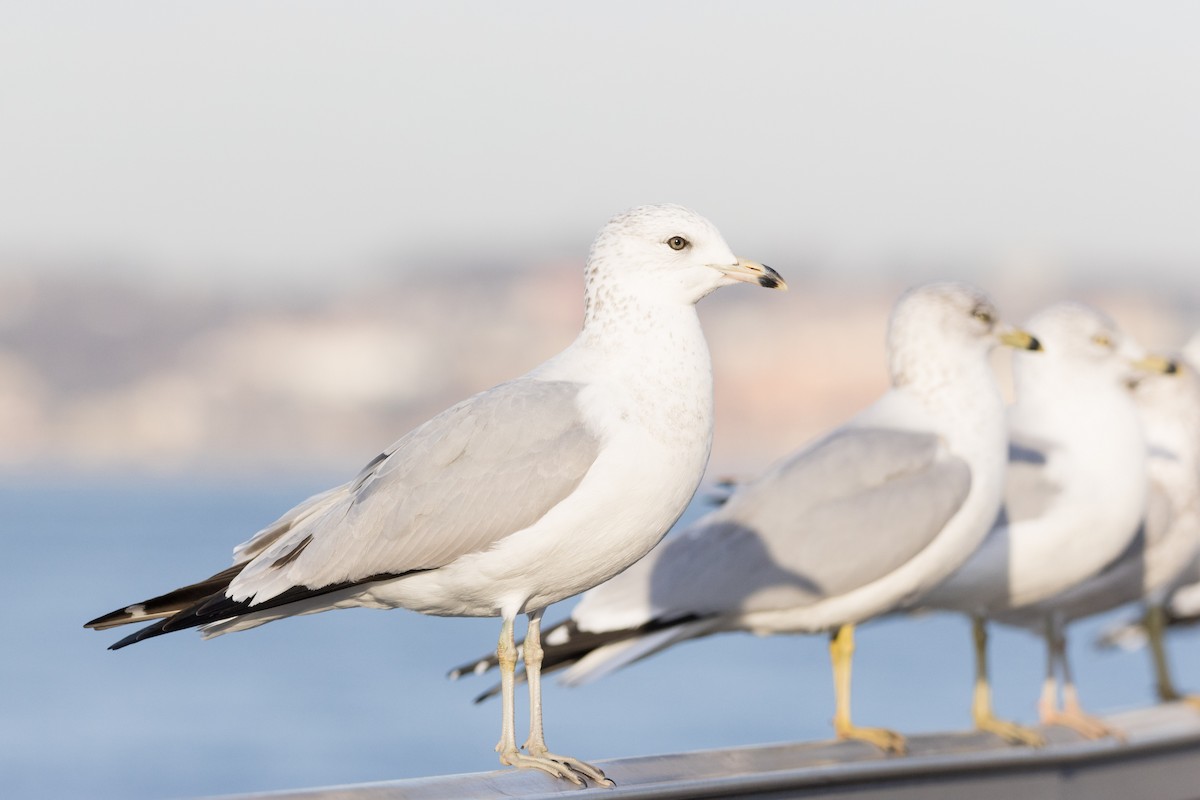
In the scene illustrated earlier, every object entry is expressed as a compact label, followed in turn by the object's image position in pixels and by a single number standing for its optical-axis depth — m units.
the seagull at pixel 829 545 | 10.09
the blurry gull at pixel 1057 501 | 11.68
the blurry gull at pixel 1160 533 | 13.35
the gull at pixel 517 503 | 7.10
